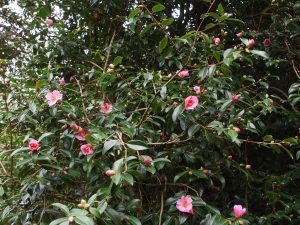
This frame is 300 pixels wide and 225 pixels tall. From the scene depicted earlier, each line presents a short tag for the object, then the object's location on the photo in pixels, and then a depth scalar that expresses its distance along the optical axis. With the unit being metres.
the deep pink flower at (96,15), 2.50
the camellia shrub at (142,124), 1.40
